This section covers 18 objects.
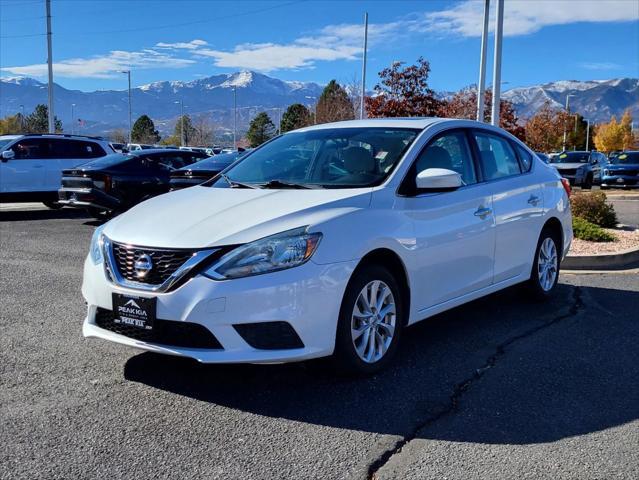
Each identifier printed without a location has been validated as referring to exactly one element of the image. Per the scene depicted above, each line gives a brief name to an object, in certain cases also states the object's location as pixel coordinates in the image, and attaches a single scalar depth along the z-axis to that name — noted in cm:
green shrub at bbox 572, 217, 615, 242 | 994
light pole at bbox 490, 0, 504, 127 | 1383
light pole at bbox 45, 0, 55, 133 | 2976
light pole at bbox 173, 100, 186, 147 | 7954
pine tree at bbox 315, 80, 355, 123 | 4466
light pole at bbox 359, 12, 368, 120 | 3542
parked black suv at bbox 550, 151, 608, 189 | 2777
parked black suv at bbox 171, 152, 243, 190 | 1178
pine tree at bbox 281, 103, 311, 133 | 6016
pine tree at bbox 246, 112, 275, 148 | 7125
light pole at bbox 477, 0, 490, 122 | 1575
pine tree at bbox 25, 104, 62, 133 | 6775
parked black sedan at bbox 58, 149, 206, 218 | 1253
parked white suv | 1423
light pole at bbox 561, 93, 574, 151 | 6302
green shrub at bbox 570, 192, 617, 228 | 1180
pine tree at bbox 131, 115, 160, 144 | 7981
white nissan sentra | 378
